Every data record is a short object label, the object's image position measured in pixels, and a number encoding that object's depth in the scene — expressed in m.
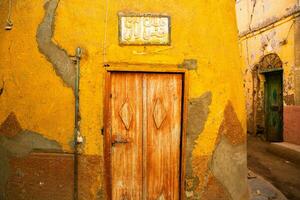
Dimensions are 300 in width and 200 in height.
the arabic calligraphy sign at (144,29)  4.43
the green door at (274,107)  10.83
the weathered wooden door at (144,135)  4.52
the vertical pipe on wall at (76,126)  4.40
